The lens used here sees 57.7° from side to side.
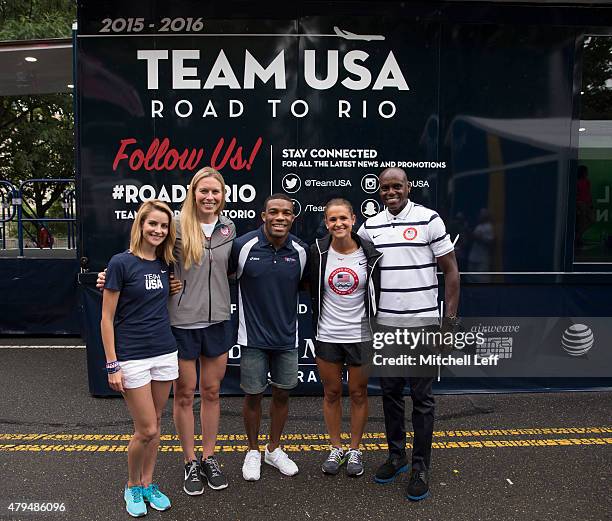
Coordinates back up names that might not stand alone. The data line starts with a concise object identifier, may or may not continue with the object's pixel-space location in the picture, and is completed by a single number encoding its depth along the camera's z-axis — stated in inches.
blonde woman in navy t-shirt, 109.7
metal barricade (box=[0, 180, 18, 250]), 283.4
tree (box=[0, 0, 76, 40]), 392.2
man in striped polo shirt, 125.9
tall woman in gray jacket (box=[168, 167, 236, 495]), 123.1
